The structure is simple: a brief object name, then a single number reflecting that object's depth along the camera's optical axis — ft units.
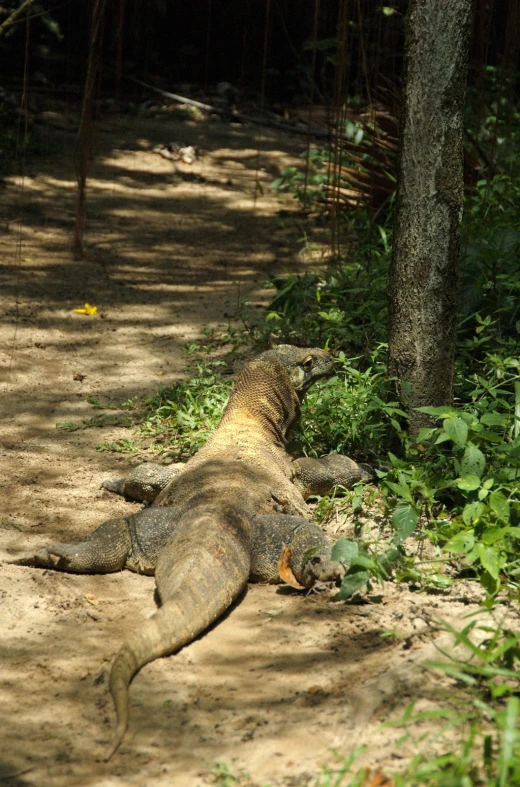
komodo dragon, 18.99
